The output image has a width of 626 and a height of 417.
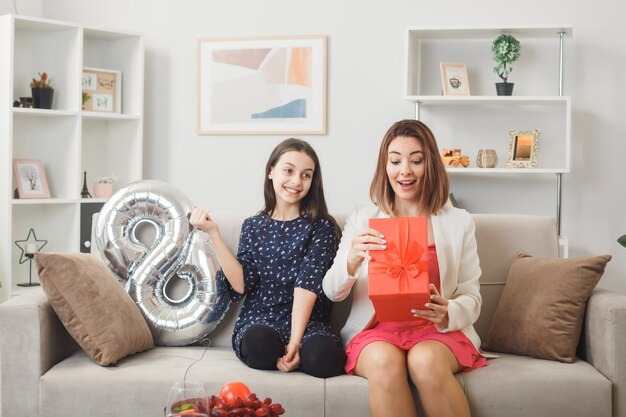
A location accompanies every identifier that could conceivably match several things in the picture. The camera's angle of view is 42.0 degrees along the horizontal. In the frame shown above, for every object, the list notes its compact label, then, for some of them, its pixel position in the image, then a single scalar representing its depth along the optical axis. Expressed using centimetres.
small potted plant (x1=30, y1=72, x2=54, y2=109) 421
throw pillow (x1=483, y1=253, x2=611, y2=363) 245
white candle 424
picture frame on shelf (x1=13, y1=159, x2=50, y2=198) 418
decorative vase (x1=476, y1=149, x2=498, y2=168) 407
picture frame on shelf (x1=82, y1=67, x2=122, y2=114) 439
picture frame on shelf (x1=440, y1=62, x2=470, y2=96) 411
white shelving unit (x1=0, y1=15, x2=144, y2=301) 406
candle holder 424
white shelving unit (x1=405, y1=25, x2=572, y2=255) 409
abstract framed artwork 443
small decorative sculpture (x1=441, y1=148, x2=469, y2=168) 403
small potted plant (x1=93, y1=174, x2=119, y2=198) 445
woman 217
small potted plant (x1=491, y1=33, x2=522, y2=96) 399
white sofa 226
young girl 254
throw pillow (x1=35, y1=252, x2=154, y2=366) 239
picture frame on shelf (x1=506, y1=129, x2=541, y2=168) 401
